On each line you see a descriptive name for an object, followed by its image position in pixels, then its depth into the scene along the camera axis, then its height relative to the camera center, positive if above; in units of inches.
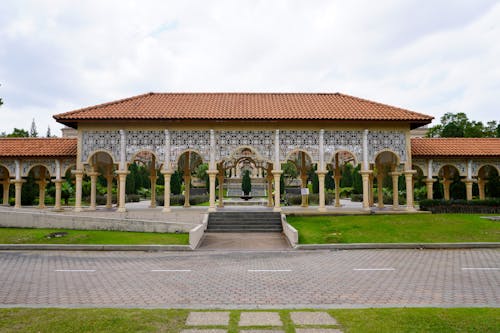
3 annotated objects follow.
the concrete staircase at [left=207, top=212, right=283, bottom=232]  677.3 -79.9
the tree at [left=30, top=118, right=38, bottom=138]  4396.2 +719.4
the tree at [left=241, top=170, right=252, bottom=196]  1551.1 -10.9
